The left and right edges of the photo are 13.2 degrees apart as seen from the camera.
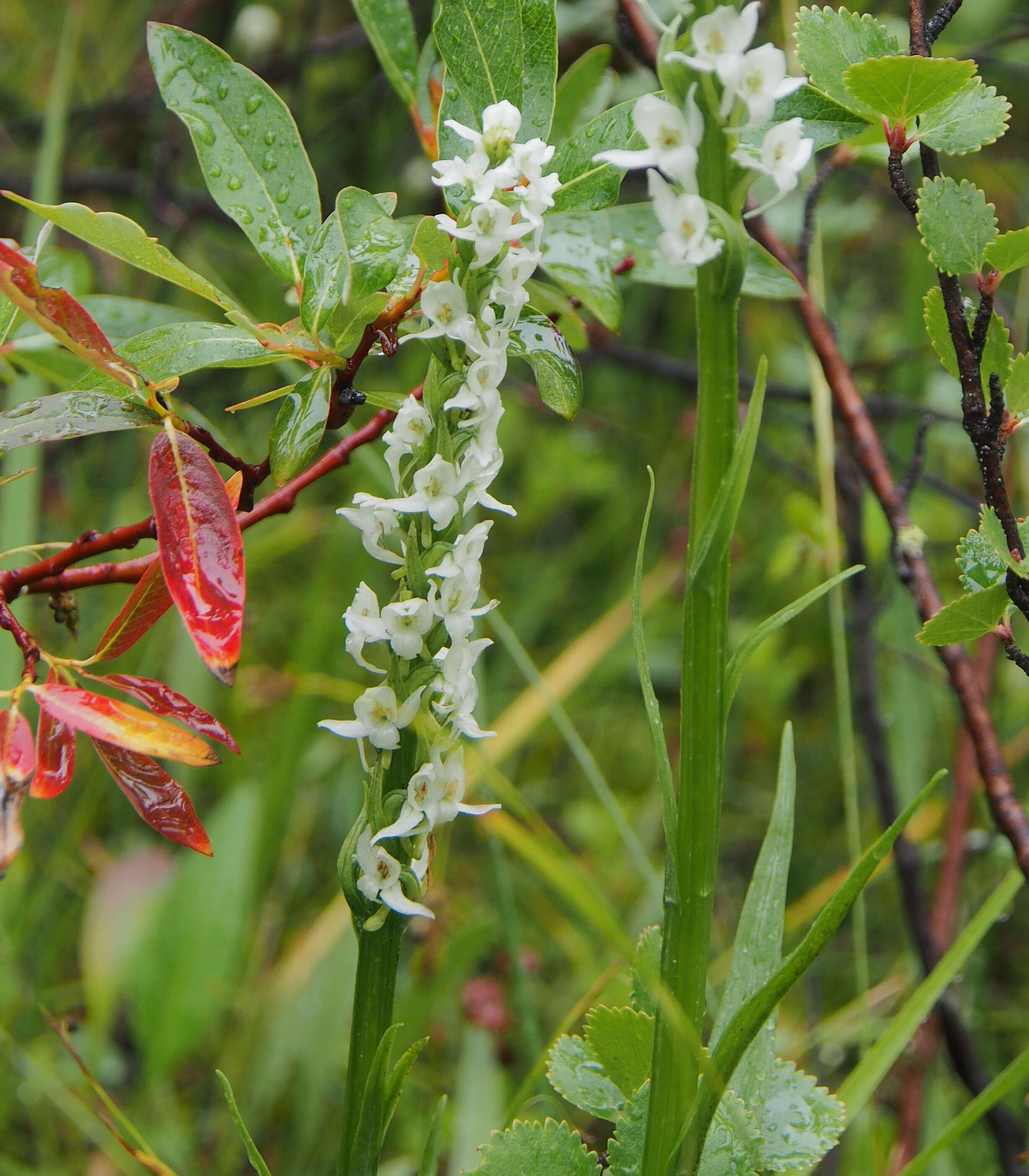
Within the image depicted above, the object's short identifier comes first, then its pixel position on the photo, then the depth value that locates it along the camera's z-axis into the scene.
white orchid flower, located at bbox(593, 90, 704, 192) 0.57
